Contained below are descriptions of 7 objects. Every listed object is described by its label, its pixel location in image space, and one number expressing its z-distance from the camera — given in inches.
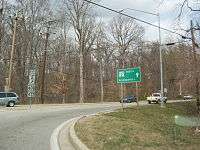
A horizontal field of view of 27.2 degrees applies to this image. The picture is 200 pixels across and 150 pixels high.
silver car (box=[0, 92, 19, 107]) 1808.7
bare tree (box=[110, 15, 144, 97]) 3257.9
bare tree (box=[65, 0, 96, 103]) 2478.8
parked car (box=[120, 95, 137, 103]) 2888.0
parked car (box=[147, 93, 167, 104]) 2411.4
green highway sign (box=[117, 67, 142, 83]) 1199.6
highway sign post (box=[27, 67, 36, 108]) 1626.5
